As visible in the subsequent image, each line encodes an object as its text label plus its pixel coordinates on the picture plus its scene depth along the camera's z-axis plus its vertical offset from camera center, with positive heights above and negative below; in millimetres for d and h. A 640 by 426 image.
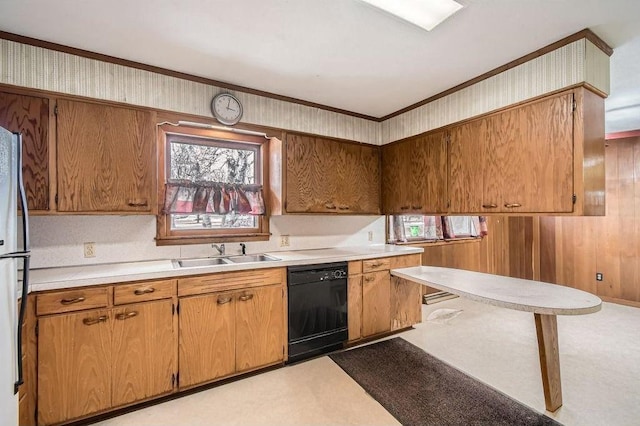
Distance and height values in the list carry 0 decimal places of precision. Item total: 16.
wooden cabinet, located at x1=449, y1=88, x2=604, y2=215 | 2068 +418
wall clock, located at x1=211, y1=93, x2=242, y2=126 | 2666 +976
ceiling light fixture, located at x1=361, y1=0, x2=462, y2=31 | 1720 +1232
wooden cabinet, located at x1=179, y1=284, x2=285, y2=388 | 2176 -954
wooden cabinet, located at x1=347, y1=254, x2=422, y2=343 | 2951 -937
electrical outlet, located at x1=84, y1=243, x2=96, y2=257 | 2338 -282
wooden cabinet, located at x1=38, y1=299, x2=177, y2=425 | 1780 -948
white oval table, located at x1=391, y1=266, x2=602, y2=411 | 1817 -602
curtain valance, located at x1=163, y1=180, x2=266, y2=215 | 2674 +153
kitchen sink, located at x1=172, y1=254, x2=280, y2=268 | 2638 -440
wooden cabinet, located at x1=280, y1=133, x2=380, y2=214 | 3045 +410
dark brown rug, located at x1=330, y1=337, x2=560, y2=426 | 1947 -1379
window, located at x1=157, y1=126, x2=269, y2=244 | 2680 +259
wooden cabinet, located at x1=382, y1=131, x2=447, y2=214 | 3055 +417
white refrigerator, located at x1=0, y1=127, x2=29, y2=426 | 1222 -266
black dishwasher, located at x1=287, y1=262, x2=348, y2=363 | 2607 -898
